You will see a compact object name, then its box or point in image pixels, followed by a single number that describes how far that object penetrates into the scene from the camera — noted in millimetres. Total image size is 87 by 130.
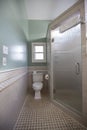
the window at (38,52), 2835
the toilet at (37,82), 2202
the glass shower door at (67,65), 1383
